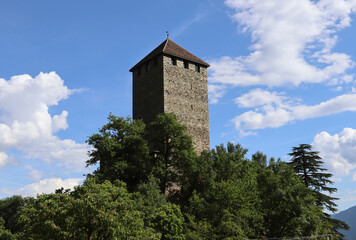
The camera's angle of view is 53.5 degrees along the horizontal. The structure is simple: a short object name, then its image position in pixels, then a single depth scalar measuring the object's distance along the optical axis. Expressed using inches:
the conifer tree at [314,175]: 1448.1
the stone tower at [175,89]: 1439.5
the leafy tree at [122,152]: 1114.7
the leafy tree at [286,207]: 1129.4
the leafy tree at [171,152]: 1131.3
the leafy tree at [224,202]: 922.7
